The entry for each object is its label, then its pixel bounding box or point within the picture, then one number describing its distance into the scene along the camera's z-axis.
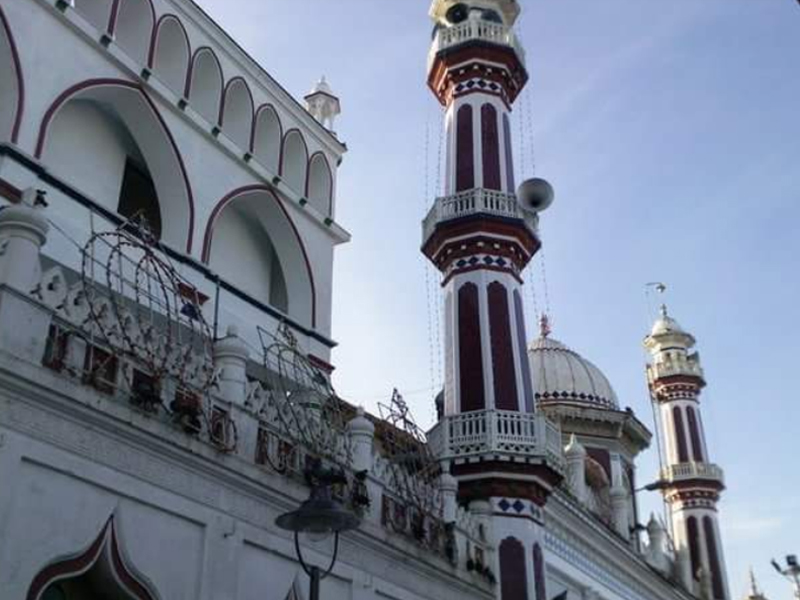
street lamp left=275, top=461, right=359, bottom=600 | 9.35
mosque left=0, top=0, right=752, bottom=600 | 10.24
